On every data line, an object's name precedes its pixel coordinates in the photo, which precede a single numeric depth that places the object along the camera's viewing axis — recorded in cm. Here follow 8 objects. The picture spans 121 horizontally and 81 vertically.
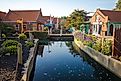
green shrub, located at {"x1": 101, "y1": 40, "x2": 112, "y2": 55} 648
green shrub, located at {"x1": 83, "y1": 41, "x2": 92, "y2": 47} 859
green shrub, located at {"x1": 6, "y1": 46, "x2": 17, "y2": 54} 634
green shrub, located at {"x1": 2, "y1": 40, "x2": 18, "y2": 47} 693
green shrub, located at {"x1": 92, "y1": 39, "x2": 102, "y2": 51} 726
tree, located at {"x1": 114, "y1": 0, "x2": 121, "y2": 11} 2222
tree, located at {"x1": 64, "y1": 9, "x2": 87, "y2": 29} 1951
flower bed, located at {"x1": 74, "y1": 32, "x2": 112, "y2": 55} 656
